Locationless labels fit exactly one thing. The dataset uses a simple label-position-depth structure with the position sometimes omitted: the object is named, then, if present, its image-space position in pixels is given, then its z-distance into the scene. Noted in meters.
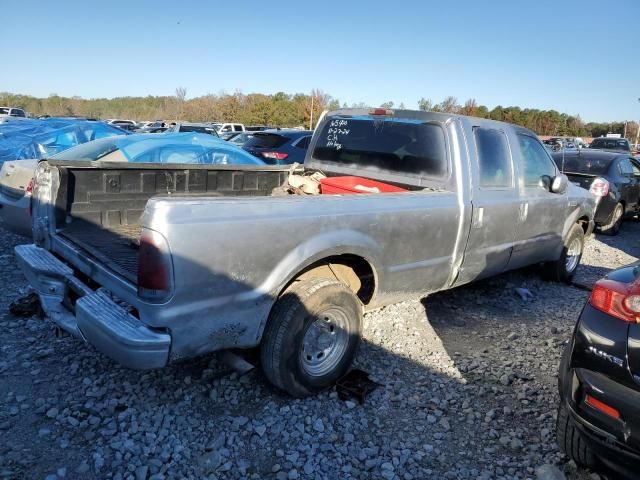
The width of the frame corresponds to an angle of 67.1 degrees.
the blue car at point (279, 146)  10.97
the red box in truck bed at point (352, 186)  4.03
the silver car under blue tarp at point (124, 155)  5.50
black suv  2.16
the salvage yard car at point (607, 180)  9.59
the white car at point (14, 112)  30.61
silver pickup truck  2.49
